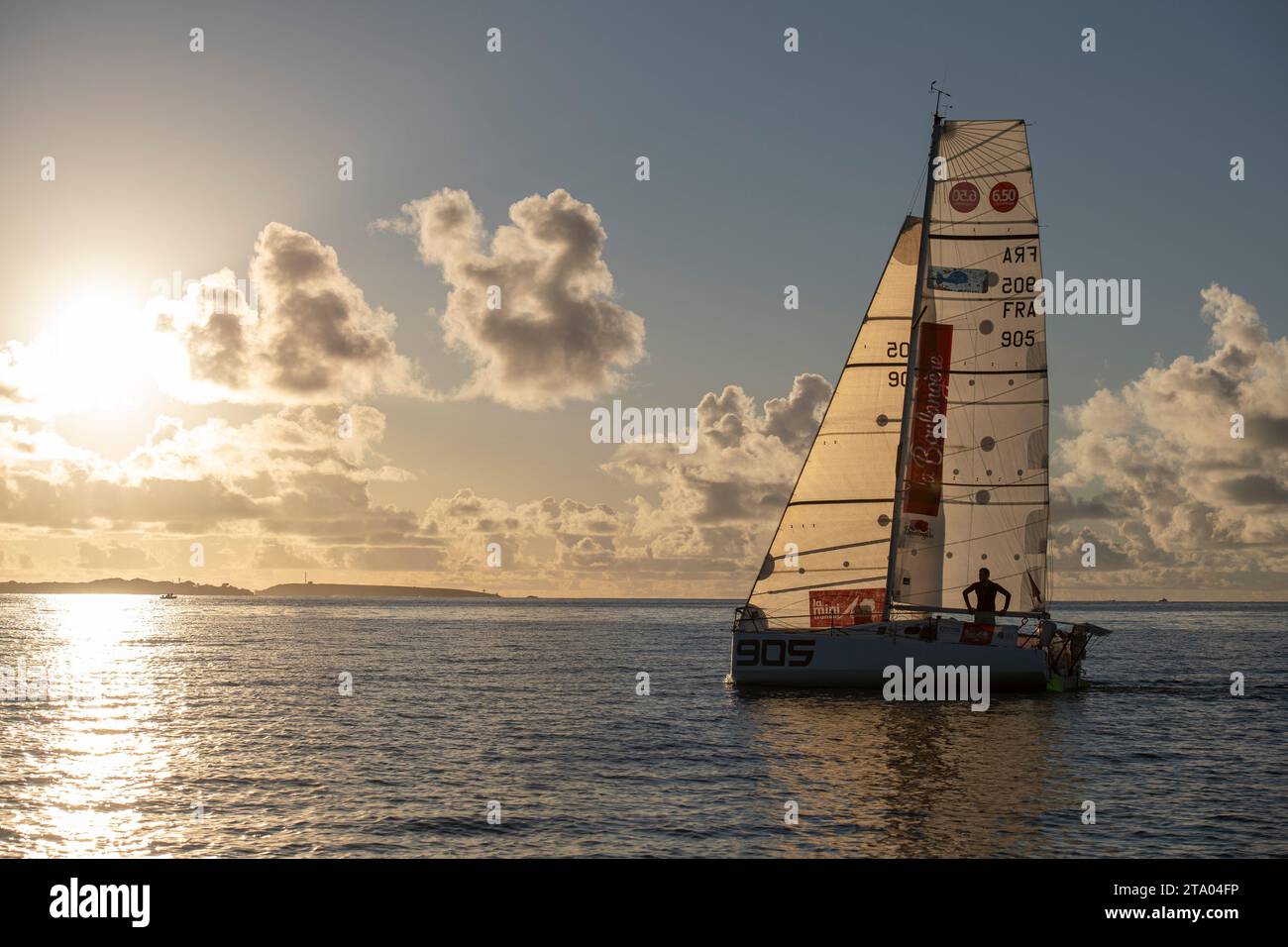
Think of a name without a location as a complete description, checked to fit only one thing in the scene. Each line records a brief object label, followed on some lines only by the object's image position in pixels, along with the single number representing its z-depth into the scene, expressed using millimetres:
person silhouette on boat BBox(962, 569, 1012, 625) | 45938
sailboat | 45531
